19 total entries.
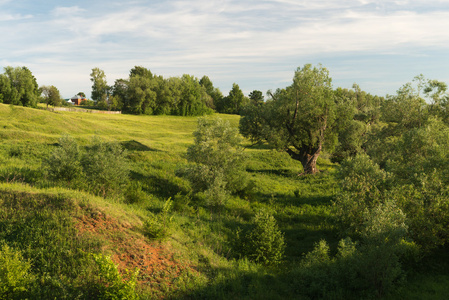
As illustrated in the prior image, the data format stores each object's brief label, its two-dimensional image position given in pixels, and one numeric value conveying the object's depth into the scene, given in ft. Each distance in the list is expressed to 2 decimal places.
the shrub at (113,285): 38.01
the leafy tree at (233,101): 449.89
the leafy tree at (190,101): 385.58
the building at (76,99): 560.04
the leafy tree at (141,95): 348.18
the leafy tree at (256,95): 456.45
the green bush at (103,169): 81.20
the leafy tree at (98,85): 388.78
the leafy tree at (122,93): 367.45
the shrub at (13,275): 36.32
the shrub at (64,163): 79.36
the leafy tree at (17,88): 271.69
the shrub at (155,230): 53.31
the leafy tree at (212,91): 476.95
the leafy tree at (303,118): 134.51
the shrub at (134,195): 81.67
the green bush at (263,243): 61.21
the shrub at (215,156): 88.38
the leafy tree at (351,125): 144.77
